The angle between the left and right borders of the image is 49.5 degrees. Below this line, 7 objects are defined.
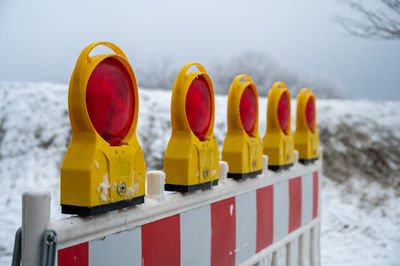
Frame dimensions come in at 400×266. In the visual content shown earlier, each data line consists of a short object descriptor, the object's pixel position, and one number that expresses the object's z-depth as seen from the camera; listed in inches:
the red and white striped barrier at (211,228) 45.7
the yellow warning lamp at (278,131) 90.7
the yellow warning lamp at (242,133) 75.2
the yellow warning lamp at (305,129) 109.9
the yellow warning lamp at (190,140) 61.0
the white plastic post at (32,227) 39.4
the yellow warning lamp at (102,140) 45.4
